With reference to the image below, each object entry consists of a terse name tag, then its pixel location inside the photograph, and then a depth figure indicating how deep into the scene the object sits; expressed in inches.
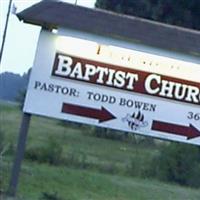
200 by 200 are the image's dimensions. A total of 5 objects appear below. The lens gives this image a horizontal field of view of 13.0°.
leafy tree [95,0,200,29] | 1406.3
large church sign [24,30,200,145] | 617.0
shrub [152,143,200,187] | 920.9
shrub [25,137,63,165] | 899.4
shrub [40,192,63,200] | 585.3
